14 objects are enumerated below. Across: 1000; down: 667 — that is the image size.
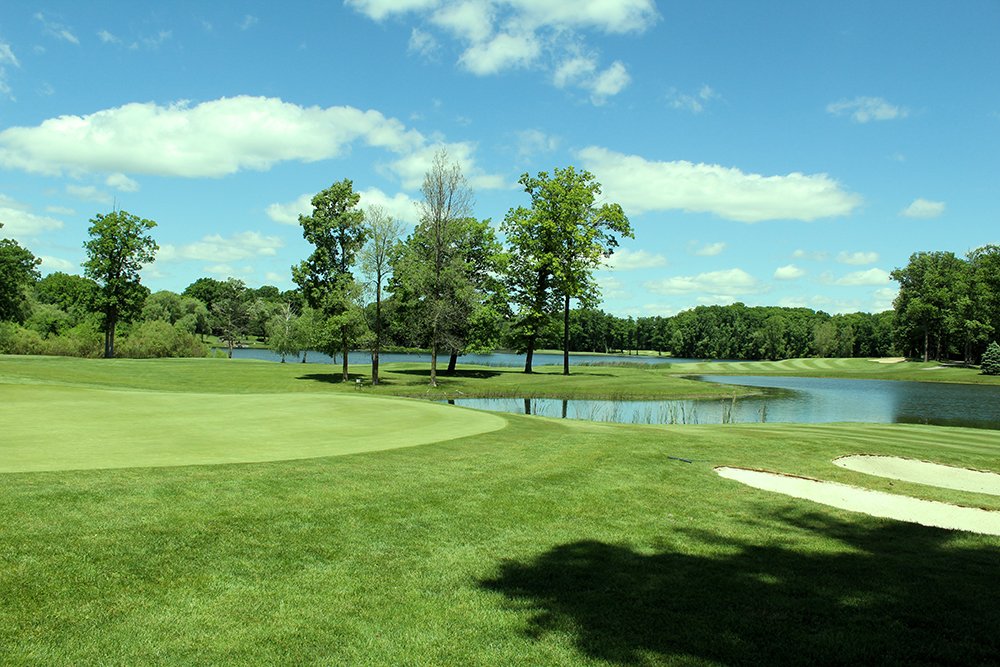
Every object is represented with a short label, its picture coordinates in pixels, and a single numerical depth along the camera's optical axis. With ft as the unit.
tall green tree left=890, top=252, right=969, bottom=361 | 285.43
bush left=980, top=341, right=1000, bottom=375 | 225.35
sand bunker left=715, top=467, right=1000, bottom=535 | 32.19
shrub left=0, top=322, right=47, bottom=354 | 182.91
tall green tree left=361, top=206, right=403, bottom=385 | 129.39
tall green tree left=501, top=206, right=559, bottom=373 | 163.63
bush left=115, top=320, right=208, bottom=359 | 195.52
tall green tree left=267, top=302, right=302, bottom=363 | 226.58
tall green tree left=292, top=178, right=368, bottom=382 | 135.13
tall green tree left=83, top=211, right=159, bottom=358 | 172.55
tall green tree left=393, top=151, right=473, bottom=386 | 130.93
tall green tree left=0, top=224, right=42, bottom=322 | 193.26
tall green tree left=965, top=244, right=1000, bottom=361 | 267.18
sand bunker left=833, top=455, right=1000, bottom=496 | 43.01
